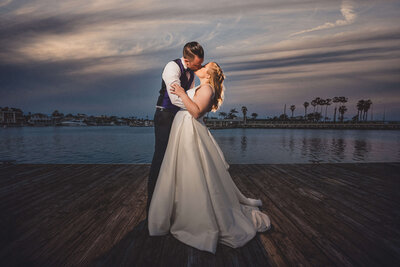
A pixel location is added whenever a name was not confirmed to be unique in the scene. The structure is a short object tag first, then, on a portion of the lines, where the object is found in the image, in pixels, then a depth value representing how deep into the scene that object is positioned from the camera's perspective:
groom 2.27
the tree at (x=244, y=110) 146.38
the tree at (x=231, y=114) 186.18
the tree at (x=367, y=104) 117.00
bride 2.18
